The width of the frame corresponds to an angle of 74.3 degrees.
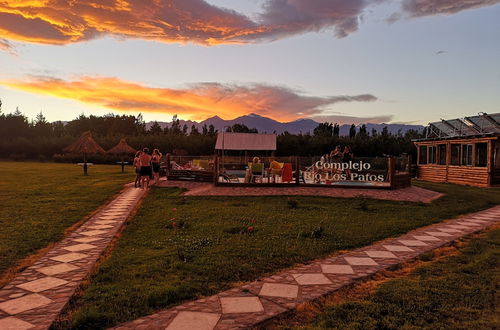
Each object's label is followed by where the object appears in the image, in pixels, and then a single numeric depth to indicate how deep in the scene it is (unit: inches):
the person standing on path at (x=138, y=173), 576.0
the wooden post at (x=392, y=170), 537.3
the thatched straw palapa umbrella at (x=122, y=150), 1159.9
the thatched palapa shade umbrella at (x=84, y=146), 957.8
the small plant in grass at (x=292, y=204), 390.4
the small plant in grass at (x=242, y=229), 260.7
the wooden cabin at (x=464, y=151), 722.8
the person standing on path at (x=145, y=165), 542.0
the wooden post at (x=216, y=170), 570.6
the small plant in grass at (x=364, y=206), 384.5
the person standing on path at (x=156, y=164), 660.1
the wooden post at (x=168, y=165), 671.4
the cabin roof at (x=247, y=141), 1254.9
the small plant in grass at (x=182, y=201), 420.1
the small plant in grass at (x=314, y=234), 249.0
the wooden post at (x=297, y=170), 551.5
